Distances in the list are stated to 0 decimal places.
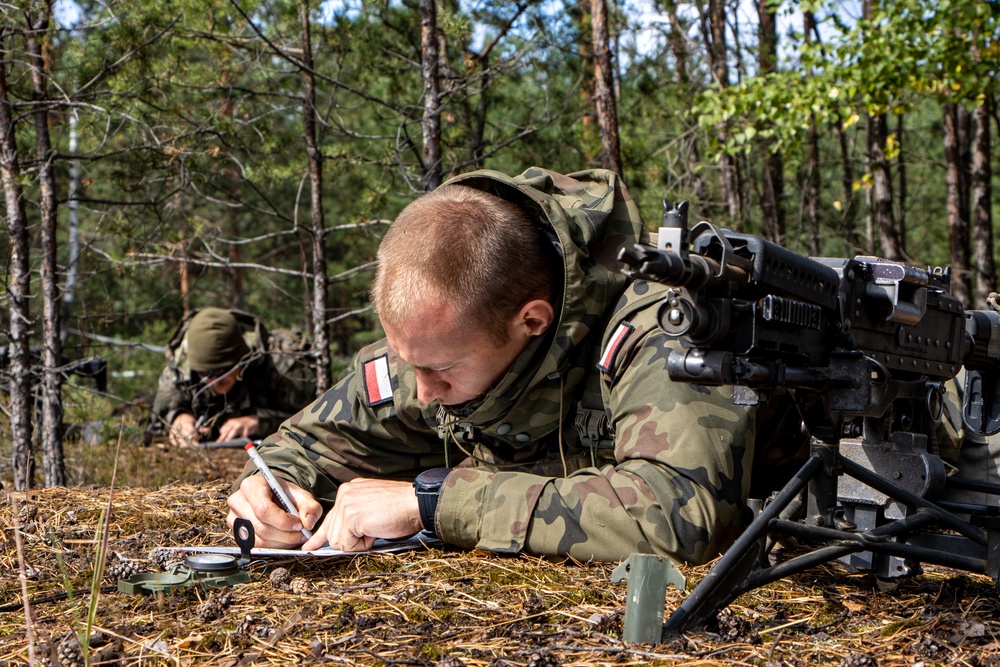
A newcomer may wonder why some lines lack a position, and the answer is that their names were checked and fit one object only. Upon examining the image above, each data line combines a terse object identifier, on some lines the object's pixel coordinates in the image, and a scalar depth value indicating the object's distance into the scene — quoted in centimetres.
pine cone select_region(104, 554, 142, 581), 271
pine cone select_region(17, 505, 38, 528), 335
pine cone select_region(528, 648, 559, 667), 197
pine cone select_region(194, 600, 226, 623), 235
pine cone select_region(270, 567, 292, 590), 264
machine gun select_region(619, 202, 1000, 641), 203
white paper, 287
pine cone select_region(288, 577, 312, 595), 259
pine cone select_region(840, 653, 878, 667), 199
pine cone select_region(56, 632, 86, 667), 203
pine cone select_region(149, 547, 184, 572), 286
